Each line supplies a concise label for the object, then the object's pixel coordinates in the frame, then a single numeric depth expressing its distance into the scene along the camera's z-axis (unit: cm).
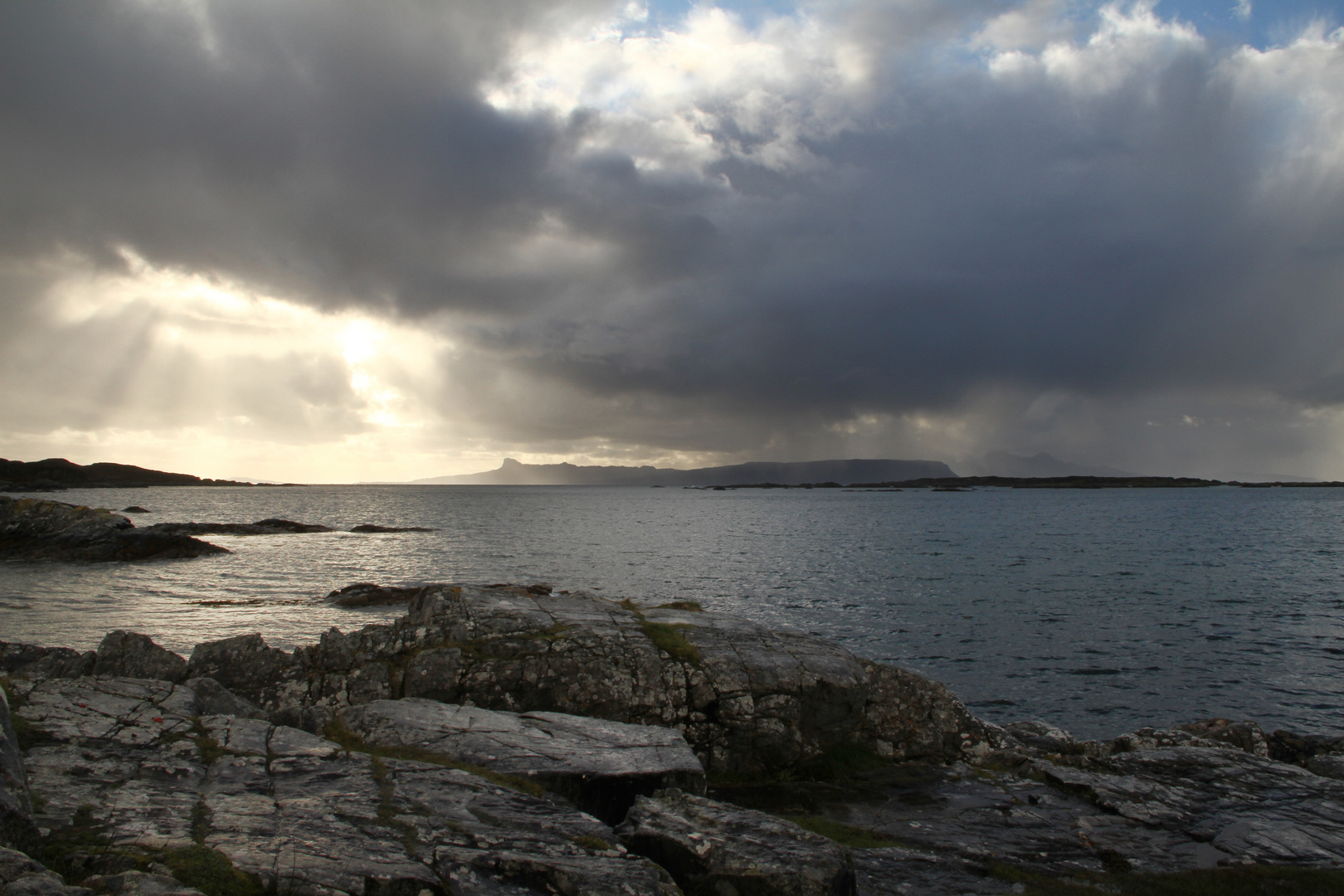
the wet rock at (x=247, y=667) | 1430
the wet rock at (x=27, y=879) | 425
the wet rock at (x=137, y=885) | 496
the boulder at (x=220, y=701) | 1120
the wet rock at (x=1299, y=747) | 1580
